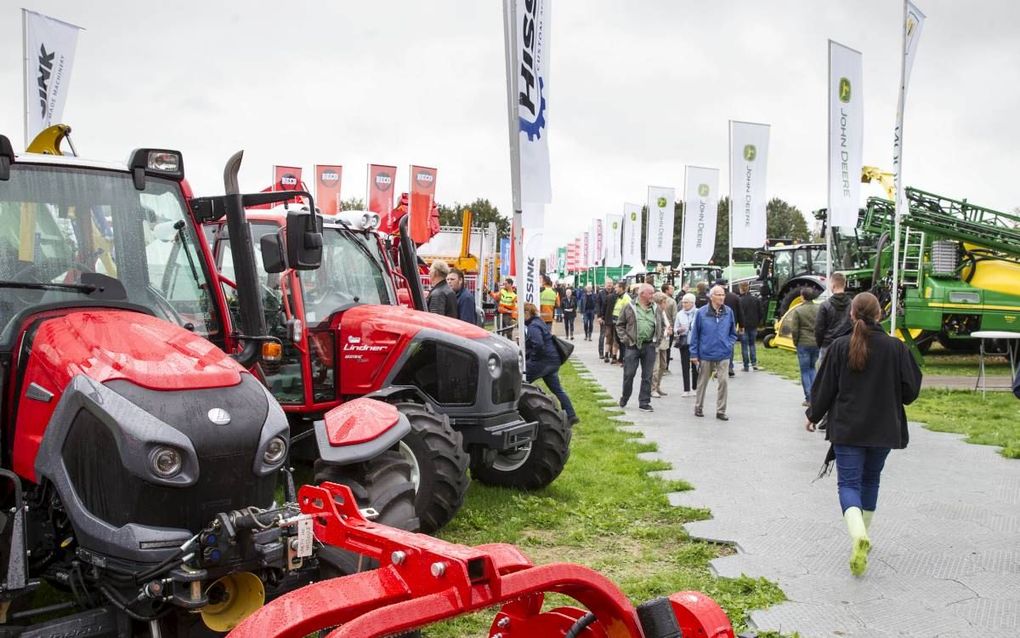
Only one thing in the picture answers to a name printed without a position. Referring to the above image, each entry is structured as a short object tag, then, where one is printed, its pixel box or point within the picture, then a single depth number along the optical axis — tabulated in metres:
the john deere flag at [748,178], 22.25
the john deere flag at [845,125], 15.26
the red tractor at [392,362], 6.57
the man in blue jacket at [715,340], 12.14
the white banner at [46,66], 12.66
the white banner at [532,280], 11.34
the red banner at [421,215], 17.91
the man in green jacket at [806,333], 12.46
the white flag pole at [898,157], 13.95
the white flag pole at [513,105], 9.19
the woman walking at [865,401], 5.82
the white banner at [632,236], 36.94
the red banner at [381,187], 25.88
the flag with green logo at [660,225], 31.53
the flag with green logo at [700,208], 27.50
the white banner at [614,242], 41.34
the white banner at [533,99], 9.36
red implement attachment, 2.34
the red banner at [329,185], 25.72
